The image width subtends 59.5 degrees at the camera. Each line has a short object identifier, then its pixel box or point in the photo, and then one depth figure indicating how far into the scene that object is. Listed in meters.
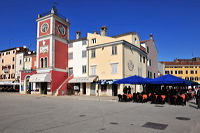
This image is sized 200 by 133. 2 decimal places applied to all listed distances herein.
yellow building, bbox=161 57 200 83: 70.38
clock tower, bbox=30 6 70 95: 29.98
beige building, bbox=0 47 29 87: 47.71
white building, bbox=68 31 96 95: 29.20
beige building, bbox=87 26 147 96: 26.00
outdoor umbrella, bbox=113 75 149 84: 17.30
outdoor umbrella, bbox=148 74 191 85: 14.85
